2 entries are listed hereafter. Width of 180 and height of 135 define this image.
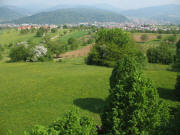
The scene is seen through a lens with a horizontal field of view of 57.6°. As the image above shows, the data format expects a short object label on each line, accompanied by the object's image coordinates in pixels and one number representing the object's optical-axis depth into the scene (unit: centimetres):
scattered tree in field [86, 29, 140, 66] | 4556
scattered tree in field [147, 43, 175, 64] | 5650
